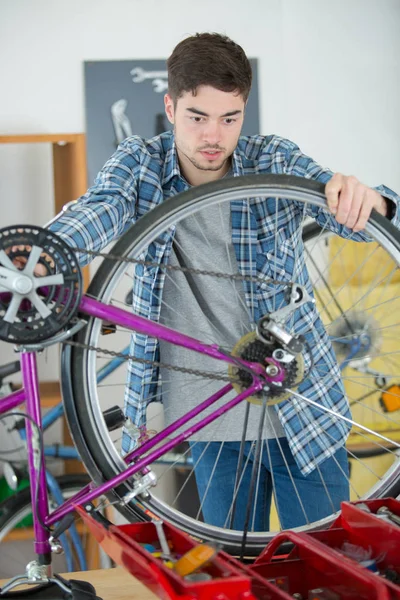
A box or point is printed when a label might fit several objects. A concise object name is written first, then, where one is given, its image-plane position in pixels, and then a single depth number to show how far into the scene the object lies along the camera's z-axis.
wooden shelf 4.66
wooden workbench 2.51
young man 2.52
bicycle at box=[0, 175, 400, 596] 2.27
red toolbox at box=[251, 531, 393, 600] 2.13
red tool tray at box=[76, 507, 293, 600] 2.06
